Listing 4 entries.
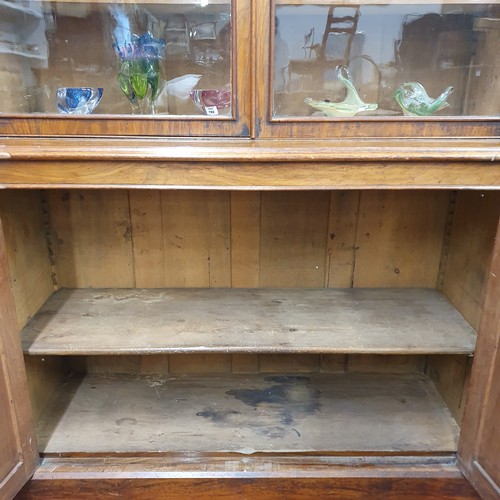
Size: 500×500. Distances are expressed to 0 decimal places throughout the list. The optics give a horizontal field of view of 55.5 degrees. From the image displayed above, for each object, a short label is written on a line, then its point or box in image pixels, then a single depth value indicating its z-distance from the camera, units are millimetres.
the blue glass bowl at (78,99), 1000
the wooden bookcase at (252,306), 917
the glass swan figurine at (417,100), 1004
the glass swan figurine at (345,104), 997
